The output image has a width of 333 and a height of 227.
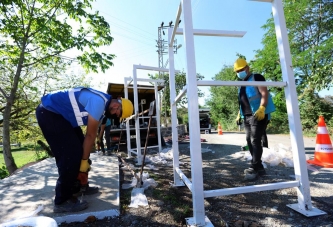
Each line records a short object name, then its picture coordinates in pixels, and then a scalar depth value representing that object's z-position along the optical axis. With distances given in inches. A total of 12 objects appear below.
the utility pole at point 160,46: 845.8
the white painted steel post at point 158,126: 223.6
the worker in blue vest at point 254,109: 104.6
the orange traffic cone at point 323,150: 132.0
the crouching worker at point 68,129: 76.1
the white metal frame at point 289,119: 61.9
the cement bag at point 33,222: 45.7
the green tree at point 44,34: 206.5
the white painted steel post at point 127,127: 211.7
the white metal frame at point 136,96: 176.6
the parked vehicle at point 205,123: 697.0
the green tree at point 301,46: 474.9
